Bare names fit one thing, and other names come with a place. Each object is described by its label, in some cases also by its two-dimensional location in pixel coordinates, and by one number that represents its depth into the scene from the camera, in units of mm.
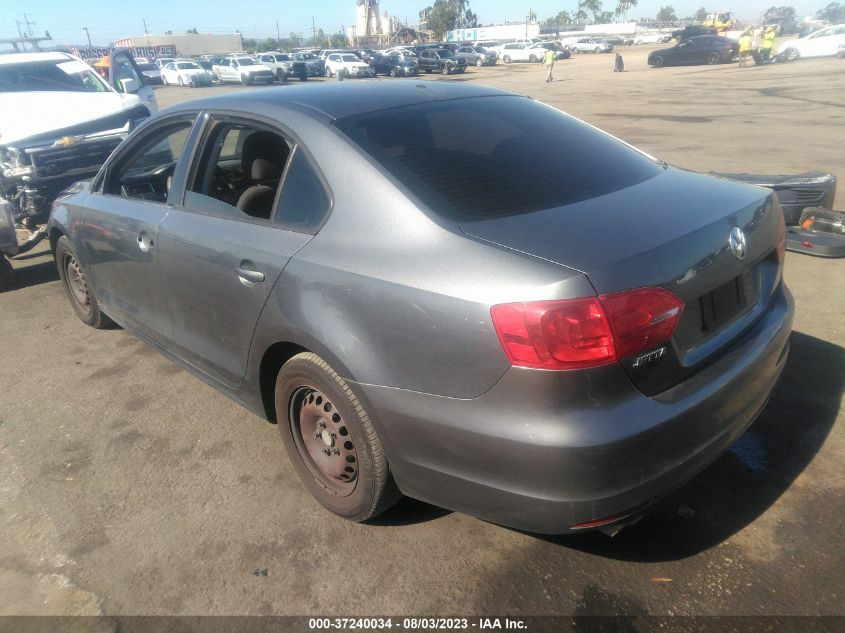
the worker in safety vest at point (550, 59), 31688
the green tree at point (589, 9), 142962
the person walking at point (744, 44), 32844
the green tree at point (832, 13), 95725
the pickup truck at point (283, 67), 42094
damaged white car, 7137
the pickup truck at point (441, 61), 43406
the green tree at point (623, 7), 147250
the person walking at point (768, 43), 32469
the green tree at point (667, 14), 154675
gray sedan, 1990
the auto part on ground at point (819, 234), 5566
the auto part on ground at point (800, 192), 5949
